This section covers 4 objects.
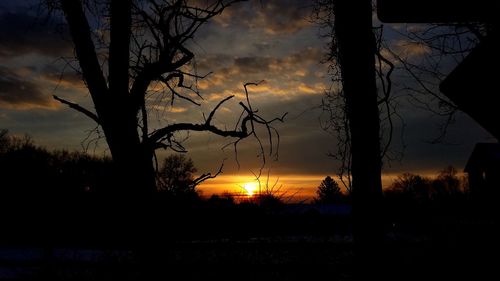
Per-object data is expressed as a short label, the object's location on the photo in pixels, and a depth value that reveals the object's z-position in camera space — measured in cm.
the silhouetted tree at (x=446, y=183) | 8655
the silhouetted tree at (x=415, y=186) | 8754
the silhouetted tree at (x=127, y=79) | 614
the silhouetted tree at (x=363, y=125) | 550
